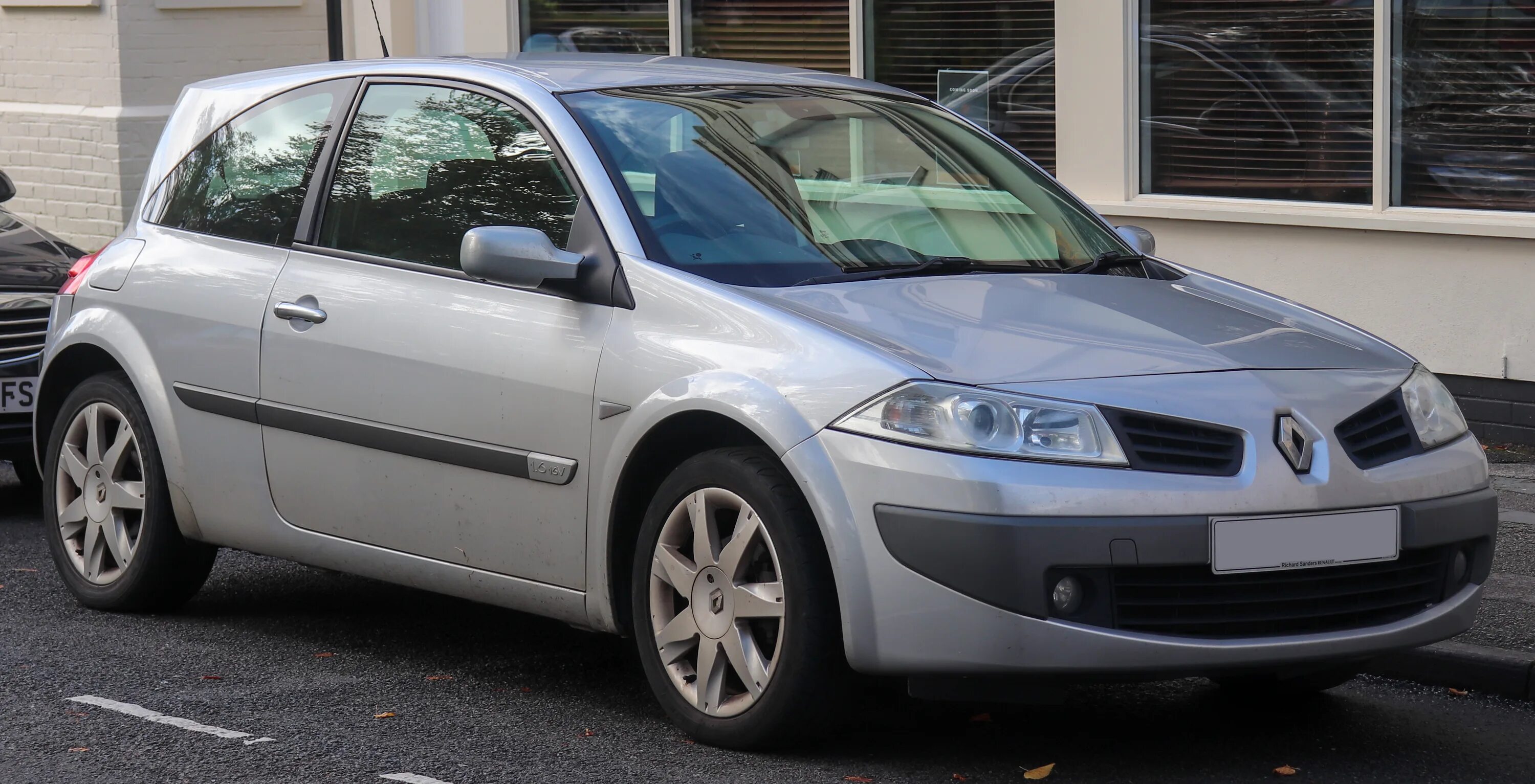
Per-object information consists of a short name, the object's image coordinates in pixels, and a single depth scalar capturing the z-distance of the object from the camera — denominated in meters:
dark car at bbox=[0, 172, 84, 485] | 7.93
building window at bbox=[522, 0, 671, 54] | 12.73
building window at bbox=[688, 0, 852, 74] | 11.74
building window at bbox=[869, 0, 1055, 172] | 10.78
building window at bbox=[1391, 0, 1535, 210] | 8.96
